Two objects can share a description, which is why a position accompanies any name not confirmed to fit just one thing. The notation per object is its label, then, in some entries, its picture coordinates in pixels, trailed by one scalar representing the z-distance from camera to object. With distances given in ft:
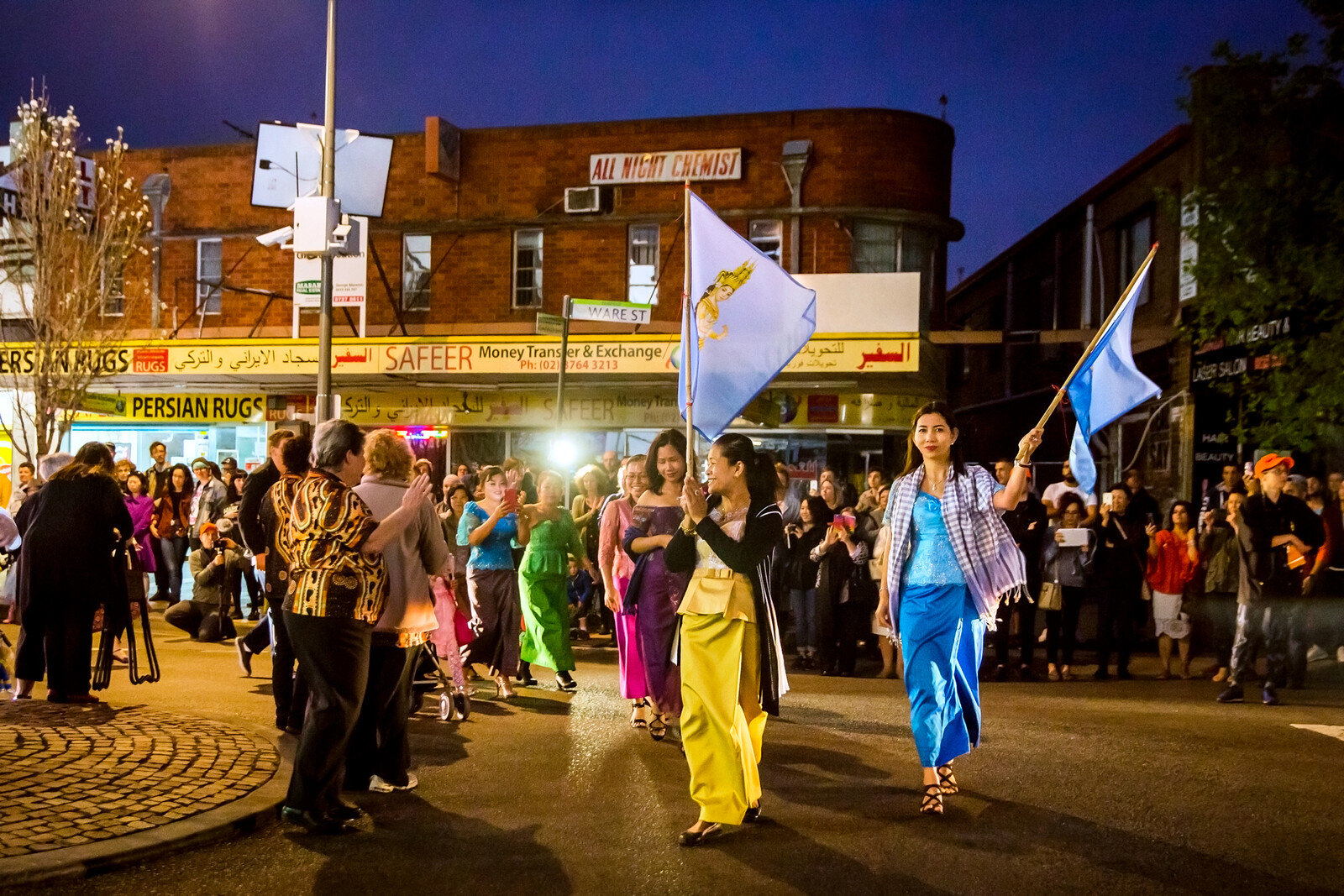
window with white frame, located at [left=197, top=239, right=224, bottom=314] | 83.76
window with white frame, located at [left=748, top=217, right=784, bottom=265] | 74.28
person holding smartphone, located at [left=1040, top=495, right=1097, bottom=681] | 36.55
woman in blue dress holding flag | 19.81
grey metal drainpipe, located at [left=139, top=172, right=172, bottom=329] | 84.43
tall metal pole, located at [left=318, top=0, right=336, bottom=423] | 46.60
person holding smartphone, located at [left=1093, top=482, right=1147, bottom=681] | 36.58
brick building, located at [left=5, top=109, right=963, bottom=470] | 68.44
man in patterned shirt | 17.47
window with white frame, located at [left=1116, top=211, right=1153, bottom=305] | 73.46
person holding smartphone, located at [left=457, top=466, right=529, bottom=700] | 30.94
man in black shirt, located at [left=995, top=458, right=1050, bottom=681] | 35.27
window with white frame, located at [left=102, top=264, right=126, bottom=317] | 74.90
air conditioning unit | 76.07
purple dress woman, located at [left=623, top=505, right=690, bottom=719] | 24.73
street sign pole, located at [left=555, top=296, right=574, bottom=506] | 46.91
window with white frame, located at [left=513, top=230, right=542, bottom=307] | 78.74
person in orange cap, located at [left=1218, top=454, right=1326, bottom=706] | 32.83
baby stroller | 25.76
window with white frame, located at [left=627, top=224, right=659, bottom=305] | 76.18
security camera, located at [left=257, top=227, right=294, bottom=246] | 48.88
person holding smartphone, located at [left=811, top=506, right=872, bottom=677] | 36.73
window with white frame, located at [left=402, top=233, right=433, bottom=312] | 80.74
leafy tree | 44.60
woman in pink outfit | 26.58
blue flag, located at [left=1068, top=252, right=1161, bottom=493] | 22.16
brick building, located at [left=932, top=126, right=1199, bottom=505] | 66.90
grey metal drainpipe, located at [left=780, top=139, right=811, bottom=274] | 73.10
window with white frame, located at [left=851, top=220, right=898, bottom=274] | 73.46
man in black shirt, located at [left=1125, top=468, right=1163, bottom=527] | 38.83
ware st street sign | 51.75
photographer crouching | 36.81
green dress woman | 30.99
